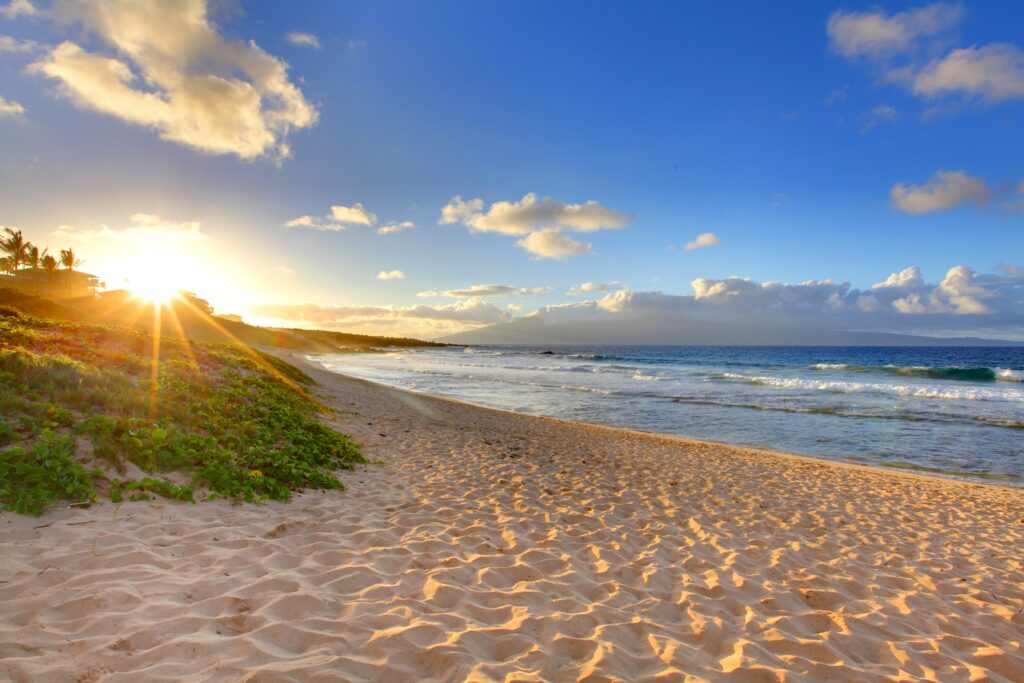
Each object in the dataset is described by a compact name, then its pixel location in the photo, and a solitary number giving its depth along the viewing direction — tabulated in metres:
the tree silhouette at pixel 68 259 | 58.22
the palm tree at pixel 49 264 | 52.91
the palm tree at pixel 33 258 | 50.81
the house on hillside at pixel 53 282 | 53.50
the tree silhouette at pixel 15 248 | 47.56
